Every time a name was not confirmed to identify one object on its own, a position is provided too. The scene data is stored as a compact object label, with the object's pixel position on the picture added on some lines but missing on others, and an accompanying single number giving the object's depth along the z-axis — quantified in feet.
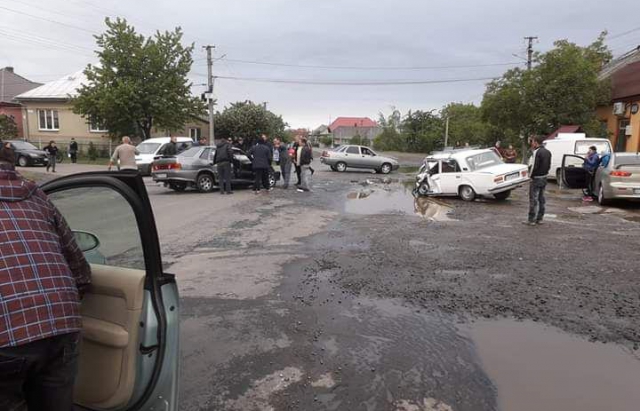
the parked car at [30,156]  86.63
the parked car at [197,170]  51.42
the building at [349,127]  368.01
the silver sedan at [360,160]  90.58
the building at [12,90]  132.36
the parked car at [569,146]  61.72
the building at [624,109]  86.79
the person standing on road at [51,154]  78.48
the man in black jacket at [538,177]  33.09
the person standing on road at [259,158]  52.16
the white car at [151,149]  73.87
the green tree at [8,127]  120.06
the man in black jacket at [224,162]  50.26
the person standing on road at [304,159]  55.47
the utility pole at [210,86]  113.91
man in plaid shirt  6.22
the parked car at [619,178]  41.34
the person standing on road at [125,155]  44.50
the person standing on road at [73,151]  101.09
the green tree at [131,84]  97.96
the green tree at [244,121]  144.25
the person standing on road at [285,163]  58.23
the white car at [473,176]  45.75
